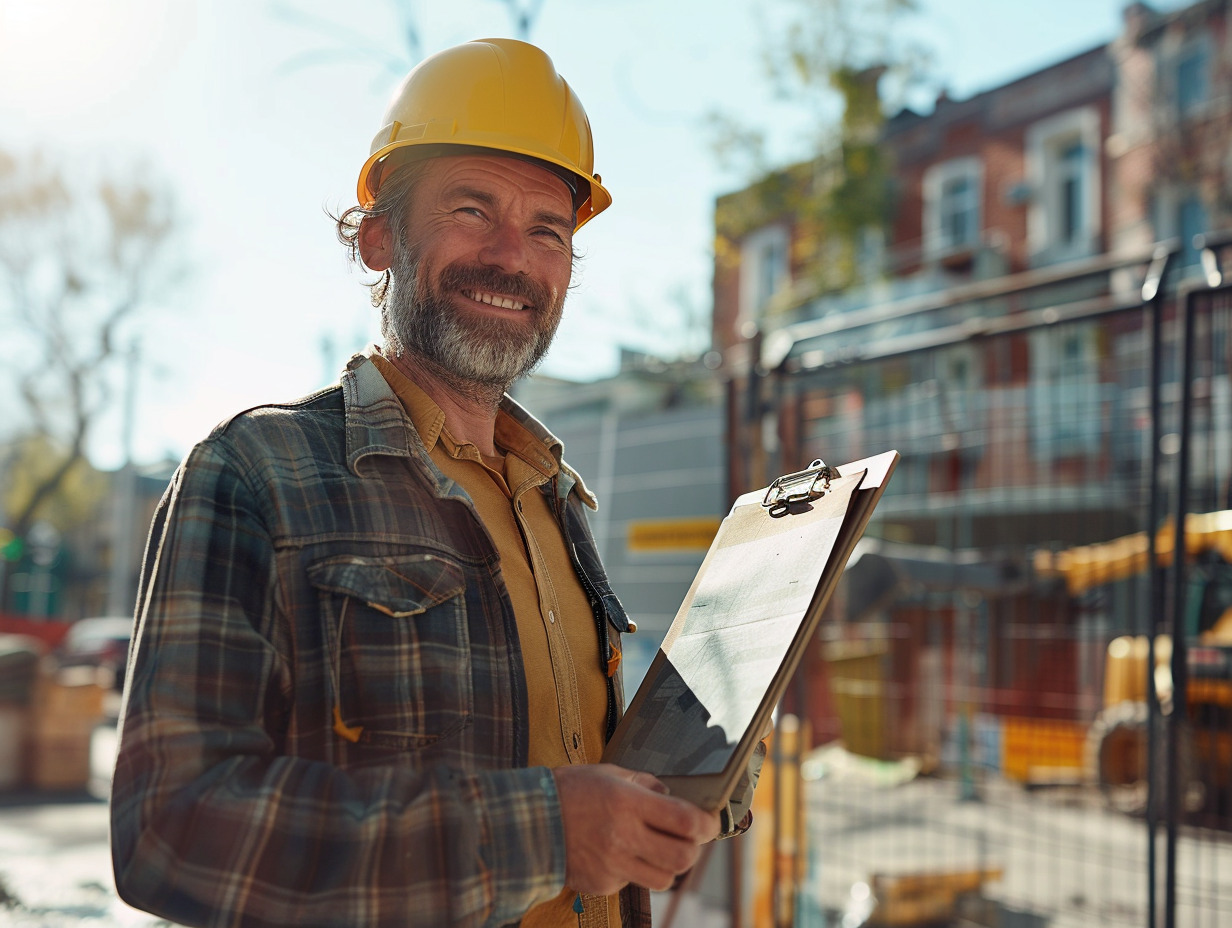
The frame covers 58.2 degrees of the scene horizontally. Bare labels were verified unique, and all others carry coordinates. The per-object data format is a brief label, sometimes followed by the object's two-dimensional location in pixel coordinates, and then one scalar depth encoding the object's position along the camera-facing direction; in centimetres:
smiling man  133
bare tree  2609
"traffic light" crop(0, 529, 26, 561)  2566
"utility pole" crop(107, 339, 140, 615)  2630
